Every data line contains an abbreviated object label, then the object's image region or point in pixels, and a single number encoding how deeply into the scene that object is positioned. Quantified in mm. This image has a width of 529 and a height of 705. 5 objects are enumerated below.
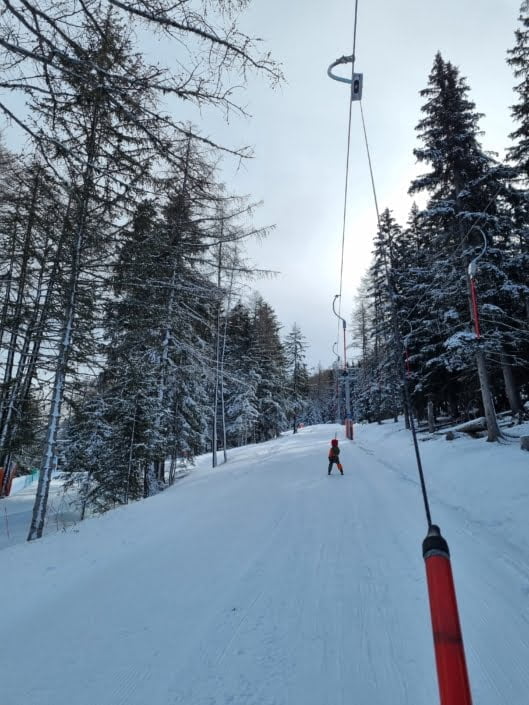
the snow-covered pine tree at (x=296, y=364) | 41844
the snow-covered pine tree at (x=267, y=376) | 30906
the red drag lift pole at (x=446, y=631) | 1145
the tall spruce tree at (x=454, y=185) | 11641
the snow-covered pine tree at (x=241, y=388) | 27172
